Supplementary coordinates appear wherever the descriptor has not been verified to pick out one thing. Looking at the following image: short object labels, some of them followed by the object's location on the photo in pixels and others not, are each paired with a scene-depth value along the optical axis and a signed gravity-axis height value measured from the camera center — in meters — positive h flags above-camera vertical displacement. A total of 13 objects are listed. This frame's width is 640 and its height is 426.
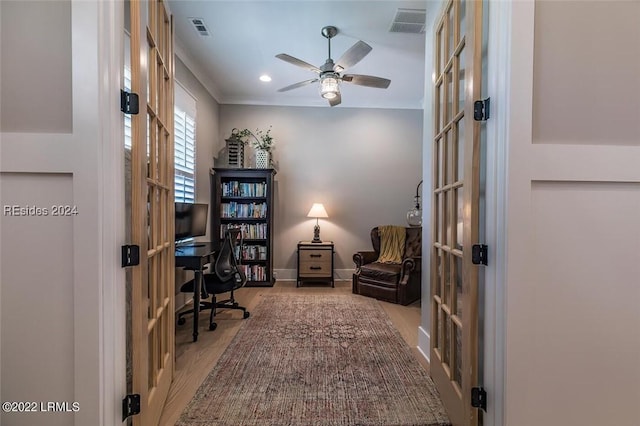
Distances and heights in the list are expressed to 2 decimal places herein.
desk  2.34 -0.44
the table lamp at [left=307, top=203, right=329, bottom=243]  4.45 -0.06
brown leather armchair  3.59 -0.86
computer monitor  2.80 -0.12
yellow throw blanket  4.18 -0.49
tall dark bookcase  4.26 -0.07
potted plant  4.37 +1.03
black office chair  2.74 -0.69
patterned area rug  1.54 -1.10
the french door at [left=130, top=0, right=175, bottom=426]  1.20 +0.01
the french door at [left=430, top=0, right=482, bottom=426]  1.26 +0.01
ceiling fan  2.56 +1.31
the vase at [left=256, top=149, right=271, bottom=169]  4.37 +0.76
